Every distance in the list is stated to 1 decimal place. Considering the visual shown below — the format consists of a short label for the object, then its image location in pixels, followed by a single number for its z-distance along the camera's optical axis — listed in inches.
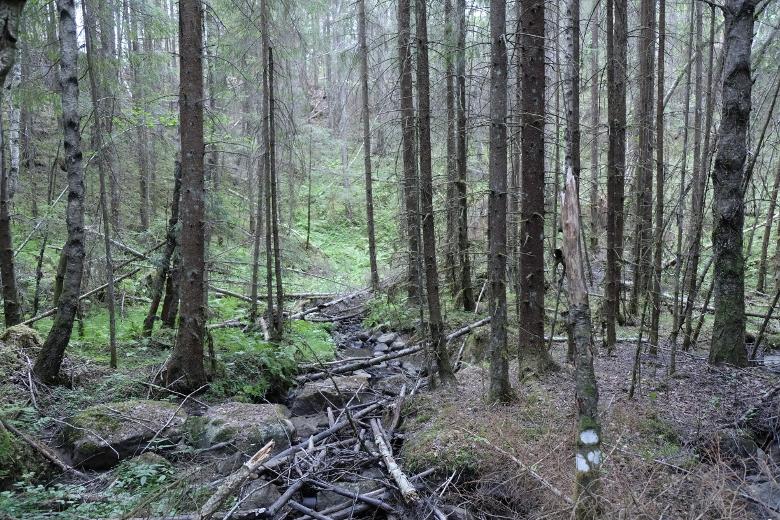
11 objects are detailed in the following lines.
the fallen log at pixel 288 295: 573.0
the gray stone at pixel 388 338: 511.4
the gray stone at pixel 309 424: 292.8
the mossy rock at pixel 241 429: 262.4
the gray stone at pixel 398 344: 481.2
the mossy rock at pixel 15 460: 203.2
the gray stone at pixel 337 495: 217.5
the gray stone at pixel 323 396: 330.0
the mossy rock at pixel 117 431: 239.1
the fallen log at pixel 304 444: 234.2
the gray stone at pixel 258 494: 204.2
